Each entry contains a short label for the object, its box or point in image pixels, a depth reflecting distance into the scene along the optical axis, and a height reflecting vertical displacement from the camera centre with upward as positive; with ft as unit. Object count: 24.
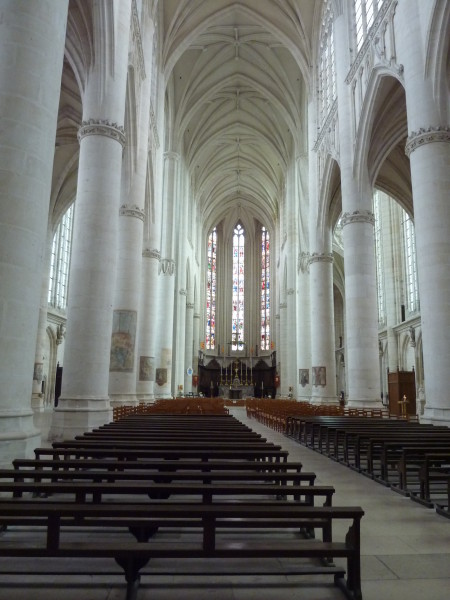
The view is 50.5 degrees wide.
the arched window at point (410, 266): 95.55 +25.71
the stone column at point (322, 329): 79.41 +10.62
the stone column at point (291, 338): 125.49 +14.02
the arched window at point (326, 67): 79.51 +55.97
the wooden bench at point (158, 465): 14.69 -2.26
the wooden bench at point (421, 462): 19.01 -3.03
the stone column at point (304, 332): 100.48 +12.79
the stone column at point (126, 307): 52.16 +9.58
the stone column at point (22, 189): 18.93 +8.18
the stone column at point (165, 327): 93.40 +13.05
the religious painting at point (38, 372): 83.35 +2.92
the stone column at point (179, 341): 118.01 +12.58
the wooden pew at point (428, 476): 18.83 -3.35
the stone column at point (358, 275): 59.98 +15.17
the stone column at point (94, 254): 36.73 +11.05
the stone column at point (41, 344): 82.89 +8.09
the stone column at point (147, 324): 72.69 +10.35
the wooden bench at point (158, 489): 11.23 -2.33
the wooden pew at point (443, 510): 17.44 -4.29
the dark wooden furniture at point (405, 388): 76.43 +0.89
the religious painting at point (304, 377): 100.43 +3.20
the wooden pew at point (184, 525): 9.06 -2.90
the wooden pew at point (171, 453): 16.75 -2.16
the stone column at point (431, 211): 39.19 +15.50
